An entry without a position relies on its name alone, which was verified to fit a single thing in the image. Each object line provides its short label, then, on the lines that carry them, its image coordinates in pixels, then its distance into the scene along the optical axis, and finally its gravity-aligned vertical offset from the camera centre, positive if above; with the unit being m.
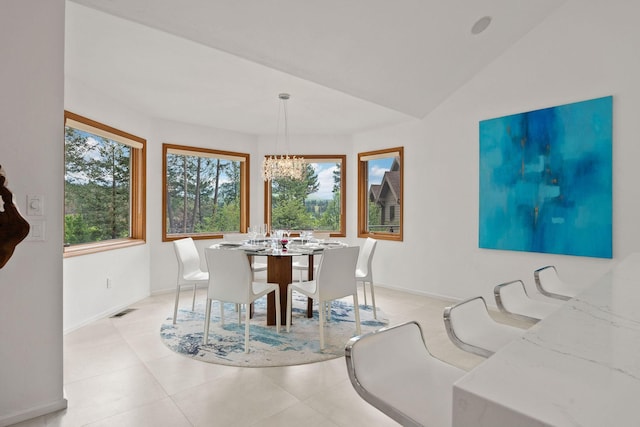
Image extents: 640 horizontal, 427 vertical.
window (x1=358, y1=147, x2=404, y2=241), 5.23 +0.28
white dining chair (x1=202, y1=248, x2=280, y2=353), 2.79 -0.55
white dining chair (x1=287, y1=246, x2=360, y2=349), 2.88 -0.58
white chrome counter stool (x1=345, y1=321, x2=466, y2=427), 0.91 -0.49
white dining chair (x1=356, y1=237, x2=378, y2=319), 3.85 -0.63
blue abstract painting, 3.21 +0.32
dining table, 3.31 -0.52
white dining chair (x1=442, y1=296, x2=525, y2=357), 1.32 -0.48
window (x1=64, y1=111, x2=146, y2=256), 3.59 +0.28
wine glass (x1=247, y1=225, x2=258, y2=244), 4.00 -0.27
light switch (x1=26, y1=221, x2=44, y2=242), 1.95 -0.12
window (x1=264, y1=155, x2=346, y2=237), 5.89 +0.19
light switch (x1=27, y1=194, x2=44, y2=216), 1.94 +0.04
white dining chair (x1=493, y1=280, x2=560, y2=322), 1.61 -0.46
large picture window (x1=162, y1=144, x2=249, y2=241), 5.03 +0.29
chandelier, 4.22 +0.53
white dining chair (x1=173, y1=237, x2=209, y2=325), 3.56 -0.58
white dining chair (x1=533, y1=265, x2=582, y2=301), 1.83 -0.42
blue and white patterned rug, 2.73 -1.13
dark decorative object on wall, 1.26 -0.05
